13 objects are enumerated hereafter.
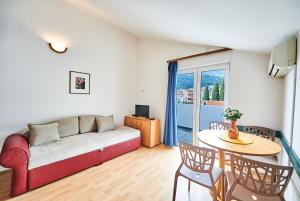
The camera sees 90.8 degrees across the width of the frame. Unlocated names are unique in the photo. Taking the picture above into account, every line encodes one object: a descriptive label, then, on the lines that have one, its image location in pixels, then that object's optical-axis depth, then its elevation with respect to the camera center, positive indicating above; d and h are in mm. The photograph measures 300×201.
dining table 1562 -535
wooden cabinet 3717 -799
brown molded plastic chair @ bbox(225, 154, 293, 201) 1188 -734
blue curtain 3712 -280
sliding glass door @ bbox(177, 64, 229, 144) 3195 +110
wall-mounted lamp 2871 +976
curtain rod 2959 +987
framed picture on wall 3201 +315
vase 1956 -430
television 4102 -367
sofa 1919 -879
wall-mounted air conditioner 1717 +537
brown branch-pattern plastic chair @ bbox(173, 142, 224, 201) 1528 -749
